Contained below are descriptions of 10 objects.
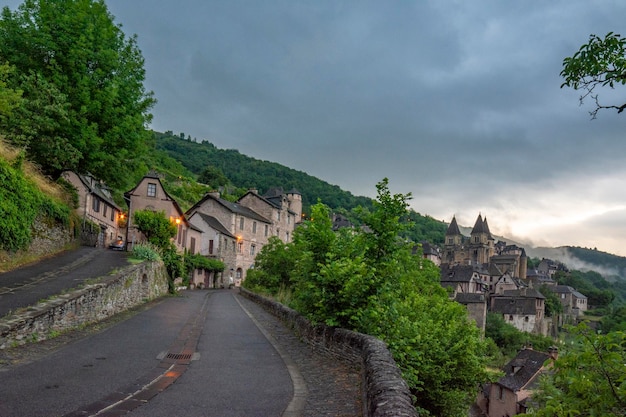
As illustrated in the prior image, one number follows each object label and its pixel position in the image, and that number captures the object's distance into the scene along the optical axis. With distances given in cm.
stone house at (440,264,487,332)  8256
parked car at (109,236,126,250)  3847
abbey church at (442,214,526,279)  14725
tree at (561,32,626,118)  552
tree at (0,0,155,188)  2031
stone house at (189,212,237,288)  5684
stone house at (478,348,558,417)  3916
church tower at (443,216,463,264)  15538
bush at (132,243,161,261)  2447
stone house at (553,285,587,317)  12750
